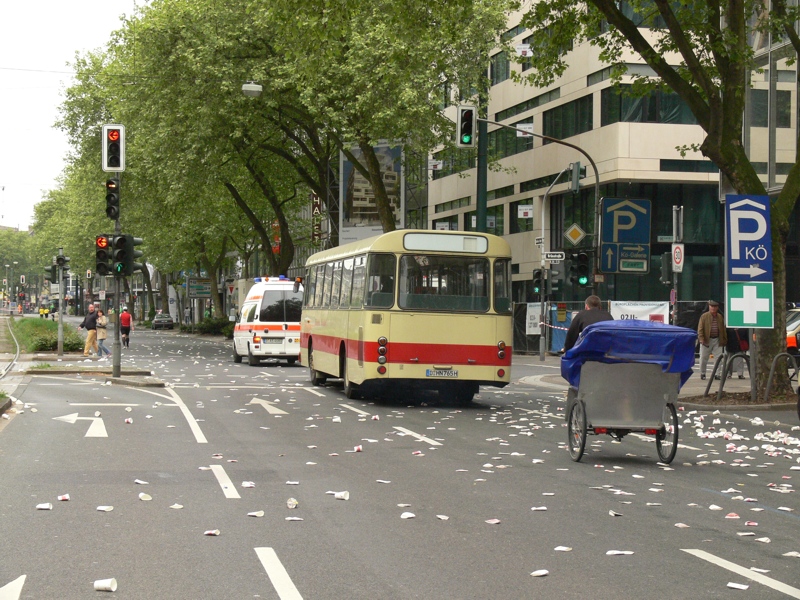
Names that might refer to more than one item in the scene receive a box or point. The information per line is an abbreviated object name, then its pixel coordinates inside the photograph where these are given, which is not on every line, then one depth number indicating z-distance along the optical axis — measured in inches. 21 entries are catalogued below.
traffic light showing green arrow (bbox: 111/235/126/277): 964.0
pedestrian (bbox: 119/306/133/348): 1675.4
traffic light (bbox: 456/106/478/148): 1032.8
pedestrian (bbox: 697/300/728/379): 1088.8
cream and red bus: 774.5
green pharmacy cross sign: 750.5
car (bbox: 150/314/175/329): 3700.8
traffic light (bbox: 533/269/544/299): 1433.3
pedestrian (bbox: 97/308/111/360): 1498.5
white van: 1395.2
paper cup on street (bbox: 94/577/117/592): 246.1
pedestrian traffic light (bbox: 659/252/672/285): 1095.6
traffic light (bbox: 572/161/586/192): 1307.8
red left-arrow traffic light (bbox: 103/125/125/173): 911.0
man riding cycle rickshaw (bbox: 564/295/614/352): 553.0
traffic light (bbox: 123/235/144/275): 968.4
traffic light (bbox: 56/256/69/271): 1389.0
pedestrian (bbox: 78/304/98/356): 1485.0
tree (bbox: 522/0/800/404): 777.6
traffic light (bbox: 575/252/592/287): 1178.6
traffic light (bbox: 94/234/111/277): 969.5
